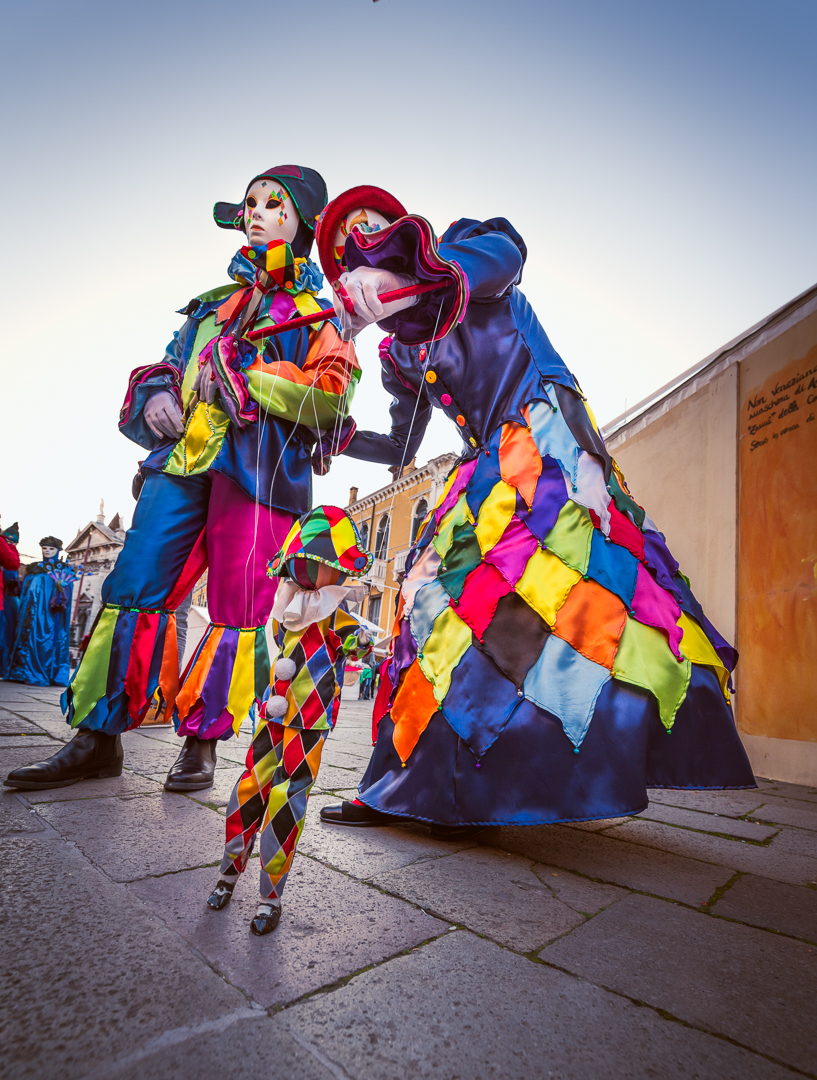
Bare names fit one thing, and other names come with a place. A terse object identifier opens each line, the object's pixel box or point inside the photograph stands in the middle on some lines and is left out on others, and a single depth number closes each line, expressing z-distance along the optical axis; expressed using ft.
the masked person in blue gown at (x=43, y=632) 20.90
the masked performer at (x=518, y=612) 4.24
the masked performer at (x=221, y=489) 6.12
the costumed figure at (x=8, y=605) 20.66
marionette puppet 3.10
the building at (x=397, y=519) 76.64
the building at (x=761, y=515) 11.68
